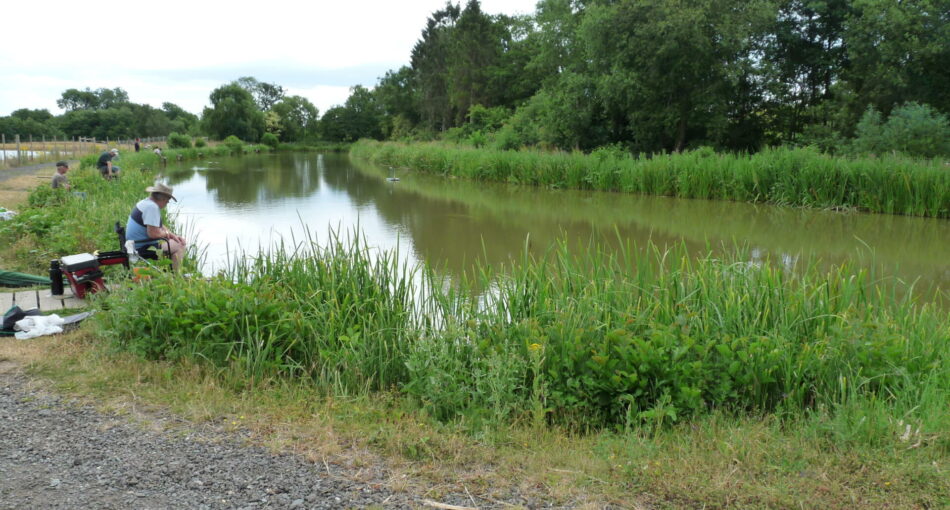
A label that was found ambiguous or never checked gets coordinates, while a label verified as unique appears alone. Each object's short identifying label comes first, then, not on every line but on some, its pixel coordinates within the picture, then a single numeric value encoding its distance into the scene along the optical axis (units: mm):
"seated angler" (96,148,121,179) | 16609
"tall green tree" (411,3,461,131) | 54156
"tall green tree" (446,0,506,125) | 46594
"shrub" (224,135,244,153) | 62309
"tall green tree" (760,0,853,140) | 24422
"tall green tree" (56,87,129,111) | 109062
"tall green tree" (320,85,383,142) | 81875
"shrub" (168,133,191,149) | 51750
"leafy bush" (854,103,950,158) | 17167
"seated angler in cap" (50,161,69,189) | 12766
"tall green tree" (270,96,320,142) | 86875
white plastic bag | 5184
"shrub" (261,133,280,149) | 75375
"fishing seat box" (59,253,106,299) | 5957
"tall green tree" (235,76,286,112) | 106938
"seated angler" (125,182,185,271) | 6727
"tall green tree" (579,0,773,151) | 22312
